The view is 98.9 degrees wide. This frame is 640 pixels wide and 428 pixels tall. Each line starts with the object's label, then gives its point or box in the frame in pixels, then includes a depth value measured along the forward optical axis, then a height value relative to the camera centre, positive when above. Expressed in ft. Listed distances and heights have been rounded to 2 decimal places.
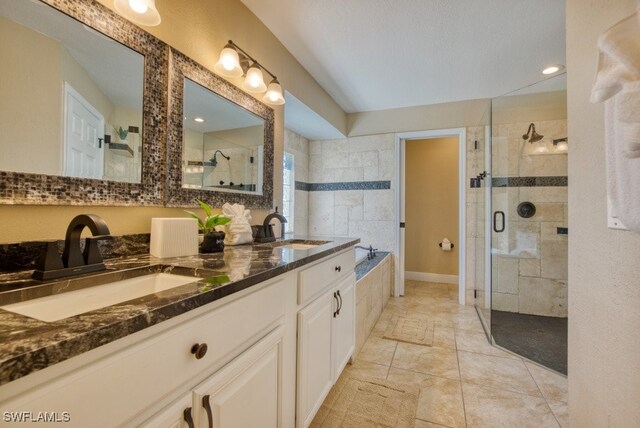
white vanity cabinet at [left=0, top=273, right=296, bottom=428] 1.37 -1.07
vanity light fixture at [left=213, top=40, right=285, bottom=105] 4.78 +2.73
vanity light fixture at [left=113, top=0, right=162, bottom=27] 3.33 +2.53
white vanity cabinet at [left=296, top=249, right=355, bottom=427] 3.85 -1.88
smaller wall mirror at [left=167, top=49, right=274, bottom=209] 4.27 +1.40
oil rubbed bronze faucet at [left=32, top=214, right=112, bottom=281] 2.53 -0.40
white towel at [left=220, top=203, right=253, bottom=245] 5.02 -0.19
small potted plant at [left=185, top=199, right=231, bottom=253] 4.20 -0.27
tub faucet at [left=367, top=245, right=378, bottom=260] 10.56 -1.45
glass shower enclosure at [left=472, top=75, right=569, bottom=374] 8.95 +0.19
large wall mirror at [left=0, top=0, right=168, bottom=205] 2.64 +1.24
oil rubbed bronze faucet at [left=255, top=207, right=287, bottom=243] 5.82 -0.33
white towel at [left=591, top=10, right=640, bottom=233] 1.73 +0.74
